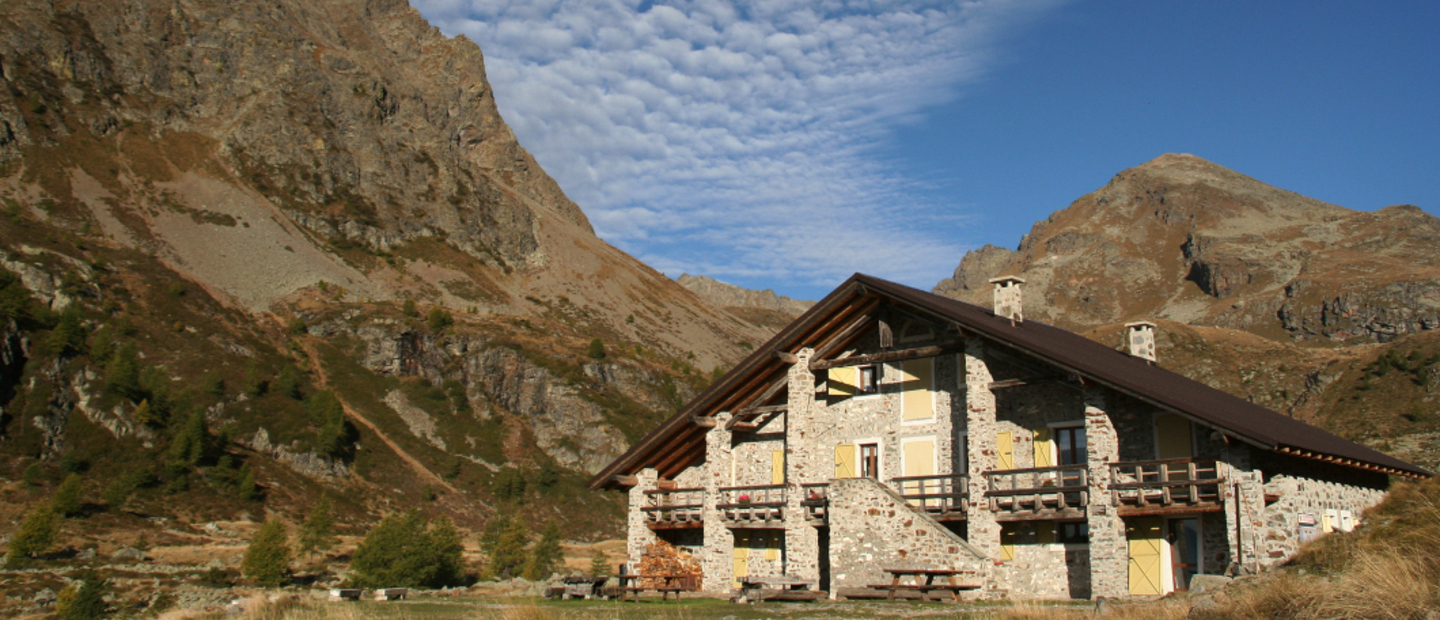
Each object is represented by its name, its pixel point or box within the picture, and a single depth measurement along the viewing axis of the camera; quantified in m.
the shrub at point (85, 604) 32.72
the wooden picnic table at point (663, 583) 25.94
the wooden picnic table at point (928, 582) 20.67
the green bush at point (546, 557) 51.25
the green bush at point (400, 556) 45.28
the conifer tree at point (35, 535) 43.38
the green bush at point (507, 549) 54.12
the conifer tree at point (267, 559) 45.72
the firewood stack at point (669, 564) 29.47
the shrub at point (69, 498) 50.25
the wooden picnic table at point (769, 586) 23.12
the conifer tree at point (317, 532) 52.91
